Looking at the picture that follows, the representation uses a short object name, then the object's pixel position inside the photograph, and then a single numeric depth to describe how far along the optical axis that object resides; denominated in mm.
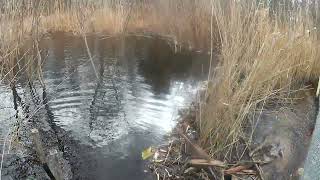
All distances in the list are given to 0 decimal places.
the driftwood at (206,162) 2472
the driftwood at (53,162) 2480
